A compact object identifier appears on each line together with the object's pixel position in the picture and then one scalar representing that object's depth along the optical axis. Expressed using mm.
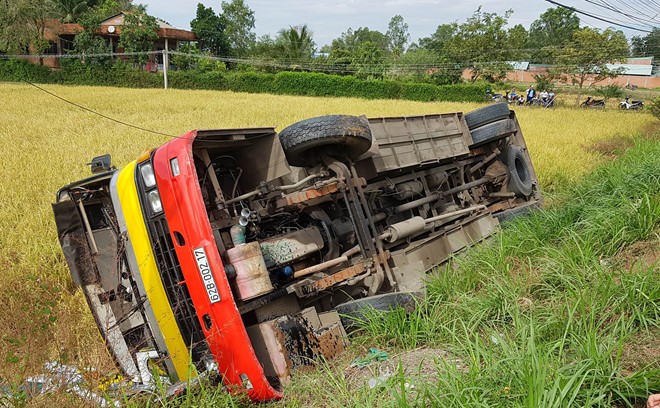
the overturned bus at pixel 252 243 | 3156
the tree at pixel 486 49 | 35562
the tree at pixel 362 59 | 39500
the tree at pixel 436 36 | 82975
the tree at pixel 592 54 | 29656
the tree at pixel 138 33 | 36406
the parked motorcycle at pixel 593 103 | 28219
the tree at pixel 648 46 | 56812
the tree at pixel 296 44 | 44000
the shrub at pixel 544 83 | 31562
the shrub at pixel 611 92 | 31744
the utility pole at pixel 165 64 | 31391
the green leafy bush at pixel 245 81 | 30312
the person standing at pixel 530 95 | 28000
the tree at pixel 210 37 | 57219
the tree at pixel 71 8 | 47594
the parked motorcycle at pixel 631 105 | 26906
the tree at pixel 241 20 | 70188
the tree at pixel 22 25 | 34219
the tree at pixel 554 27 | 69250
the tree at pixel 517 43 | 35938
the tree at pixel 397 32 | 104188
